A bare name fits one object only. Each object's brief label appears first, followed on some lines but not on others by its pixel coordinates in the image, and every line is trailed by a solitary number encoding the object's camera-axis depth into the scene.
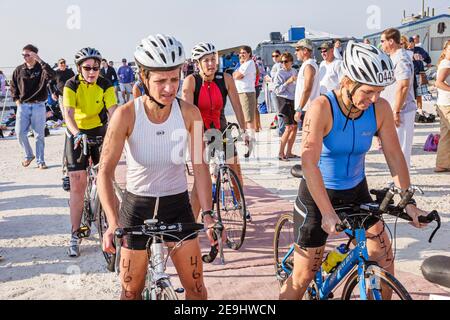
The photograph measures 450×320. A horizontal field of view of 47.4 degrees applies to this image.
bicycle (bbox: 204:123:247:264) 5.80
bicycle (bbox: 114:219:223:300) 2.81
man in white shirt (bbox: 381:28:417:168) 7.26
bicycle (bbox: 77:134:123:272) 5.57
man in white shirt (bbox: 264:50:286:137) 11.74
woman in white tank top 3.06
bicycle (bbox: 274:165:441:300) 2.87
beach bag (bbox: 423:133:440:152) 11.15
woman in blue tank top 3.15
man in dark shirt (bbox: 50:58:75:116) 14.38
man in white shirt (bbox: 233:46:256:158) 12.78
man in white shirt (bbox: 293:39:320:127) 9.30
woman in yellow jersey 5.82
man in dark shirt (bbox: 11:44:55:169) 10.97
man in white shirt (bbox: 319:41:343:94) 10.17
